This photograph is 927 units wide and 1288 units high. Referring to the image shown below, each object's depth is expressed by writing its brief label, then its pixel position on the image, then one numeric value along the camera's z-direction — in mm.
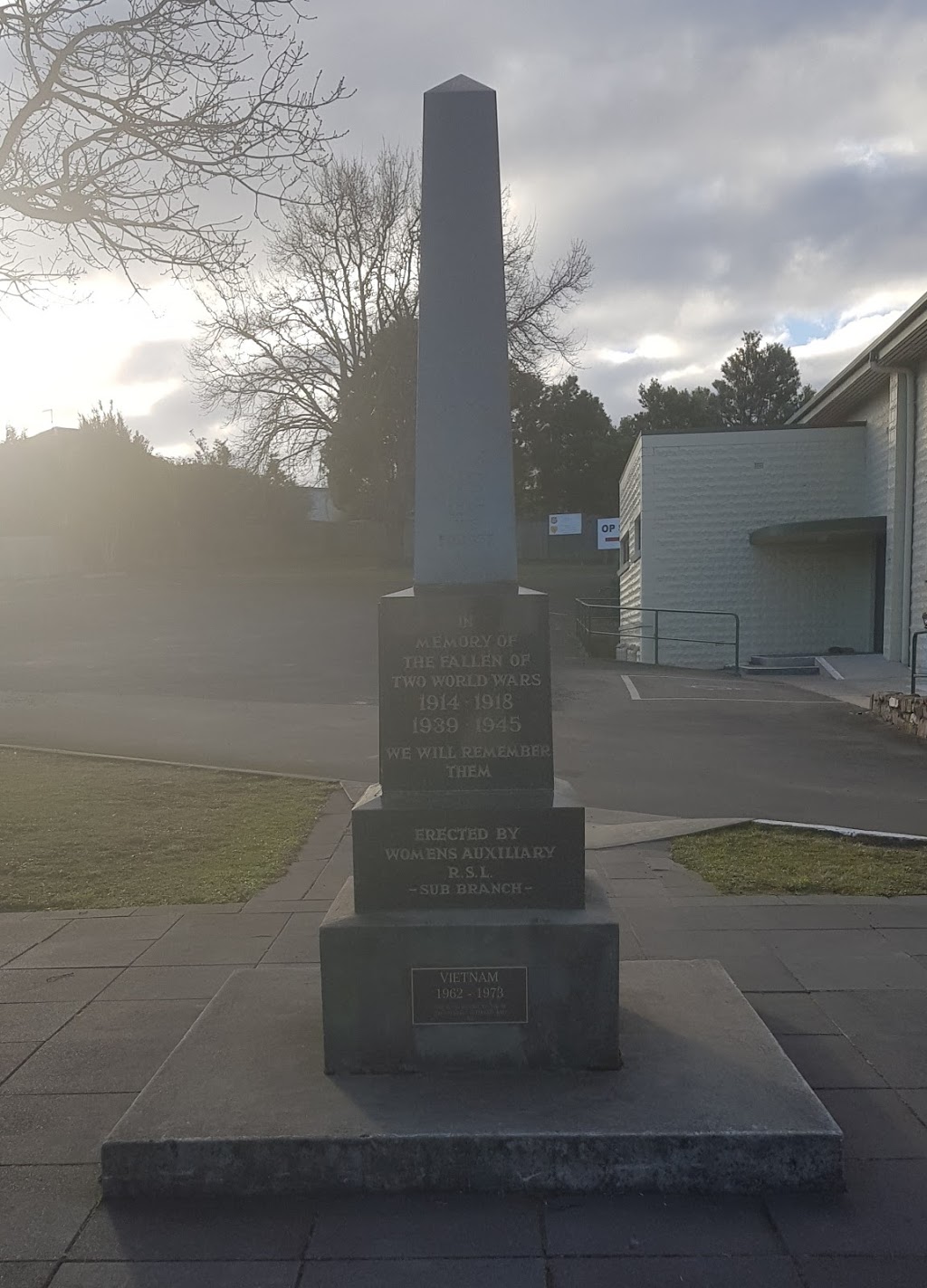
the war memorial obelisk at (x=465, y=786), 3811
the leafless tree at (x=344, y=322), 38625
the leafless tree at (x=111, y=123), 8328
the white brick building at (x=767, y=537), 23531
